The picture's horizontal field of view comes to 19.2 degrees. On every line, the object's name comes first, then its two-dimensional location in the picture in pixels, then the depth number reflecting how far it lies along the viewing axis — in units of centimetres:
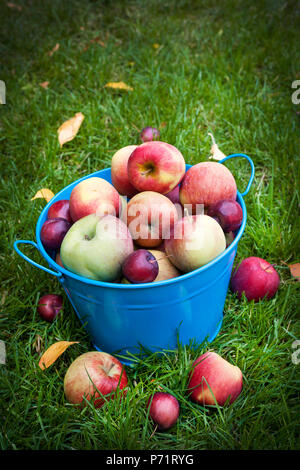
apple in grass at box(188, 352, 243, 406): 101
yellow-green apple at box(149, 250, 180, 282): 103
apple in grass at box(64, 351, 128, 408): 101
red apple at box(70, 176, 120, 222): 107
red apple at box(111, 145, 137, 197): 112
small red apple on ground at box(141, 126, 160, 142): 131
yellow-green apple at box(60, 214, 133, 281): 100
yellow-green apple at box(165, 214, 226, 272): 101
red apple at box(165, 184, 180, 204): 112
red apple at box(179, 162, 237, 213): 106
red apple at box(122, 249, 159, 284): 98
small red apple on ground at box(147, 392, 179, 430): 100
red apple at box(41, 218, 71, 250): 105
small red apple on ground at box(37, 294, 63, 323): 113
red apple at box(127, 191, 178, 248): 104
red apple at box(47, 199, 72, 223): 110
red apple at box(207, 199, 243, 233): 104
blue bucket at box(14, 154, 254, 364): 98
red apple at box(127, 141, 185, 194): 106
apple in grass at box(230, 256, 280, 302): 112
